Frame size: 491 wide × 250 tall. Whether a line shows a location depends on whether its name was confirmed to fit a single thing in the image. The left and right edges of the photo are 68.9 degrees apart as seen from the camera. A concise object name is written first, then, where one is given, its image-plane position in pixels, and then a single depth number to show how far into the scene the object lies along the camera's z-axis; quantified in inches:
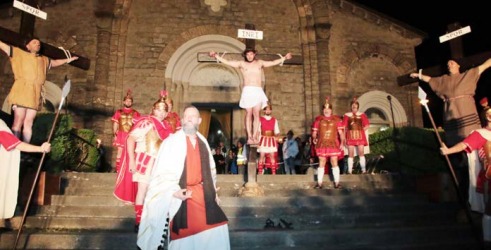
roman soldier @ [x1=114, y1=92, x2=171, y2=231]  198.5
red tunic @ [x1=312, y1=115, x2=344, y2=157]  299.8
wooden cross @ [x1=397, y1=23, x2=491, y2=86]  285.6
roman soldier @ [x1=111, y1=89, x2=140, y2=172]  313.1
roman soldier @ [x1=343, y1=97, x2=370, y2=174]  346.9
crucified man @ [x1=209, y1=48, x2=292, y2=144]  275.7
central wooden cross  285.3
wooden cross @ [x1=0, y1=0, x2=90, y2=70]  255.3
